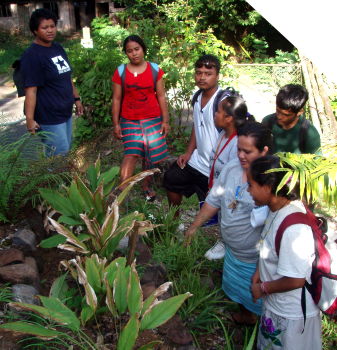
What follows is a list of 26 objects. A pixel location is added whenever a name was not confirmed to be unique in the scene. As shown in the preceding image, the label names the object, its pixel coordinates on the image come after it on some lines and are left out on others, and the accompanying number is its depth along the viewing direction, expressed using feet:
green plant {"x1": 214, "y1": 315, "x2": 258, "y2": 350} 6.79
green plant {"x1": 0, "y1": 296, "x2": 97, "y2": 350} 6.04
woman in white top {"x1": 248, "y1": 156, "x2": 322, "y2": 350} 7.00
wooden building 61.36
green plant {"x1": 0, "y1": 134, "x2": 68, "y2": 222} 9.57
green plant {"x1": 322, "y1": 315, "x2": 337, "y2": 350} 10.19
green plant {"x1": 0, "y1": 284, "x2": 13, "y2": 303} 7.09
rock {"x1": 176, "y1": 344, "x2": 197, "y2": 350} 7.73
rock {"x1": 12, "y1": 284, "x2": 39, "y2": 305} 7.29
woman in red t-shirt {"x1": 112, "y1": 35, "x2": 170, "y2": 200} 13.69
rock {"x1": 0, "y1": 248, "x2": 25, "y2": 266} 8.25
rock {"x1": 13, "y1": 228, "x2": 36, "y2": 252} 8.96
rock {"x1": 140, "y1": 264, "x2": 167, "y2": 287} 8.94
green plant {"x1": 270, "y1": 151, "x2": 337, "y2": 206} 6.93
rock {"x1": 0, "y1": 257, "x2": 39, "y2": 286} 7.80
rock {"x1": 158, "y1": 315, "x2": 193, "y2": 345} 7.75
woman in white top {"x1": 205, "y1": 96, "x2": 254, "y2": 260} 10.23
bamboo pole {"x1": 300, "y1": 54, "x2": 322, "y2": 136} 19.69
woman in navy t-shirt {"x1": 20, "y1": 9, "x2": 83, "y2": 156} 12.42
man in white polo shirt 11.59
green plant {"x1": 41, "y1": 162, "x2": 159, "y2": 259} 8.09
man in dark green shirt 10.07
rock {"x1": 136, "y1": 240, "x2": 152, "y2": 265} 9.57
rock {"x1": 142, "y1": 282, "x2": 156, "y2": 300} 7.98
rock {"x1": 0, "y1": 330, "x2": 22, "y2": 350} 6.43
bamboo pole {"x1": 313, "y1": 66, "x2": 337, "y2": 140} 18.60
